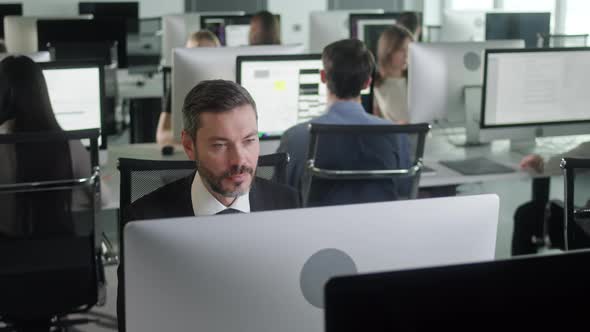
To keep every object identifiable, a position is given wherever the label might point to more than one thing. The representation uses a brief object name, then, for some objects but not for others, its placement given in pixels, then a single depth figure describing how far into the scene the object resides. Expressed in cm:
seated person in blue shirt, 237
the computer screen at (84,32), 514
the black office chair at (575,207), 179
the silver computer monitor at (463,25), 589
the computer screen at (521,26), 609
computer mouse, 339
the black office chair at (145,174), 175
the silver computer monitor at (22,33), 506
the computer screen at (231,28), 590
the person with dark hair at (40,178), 207
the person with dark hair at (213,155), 151
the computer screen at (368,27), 567
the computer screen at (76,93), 298
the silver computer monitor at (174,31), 548
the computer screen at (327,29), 572
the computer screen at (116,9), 795
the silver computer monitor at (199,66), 324
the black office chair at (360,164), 236
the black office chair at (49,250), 216
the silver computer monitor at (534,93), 332
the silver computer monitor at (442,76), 354
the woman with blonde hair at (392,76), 397
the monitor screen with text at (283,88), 320
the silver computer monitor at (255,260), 94
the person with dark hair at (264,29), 479
